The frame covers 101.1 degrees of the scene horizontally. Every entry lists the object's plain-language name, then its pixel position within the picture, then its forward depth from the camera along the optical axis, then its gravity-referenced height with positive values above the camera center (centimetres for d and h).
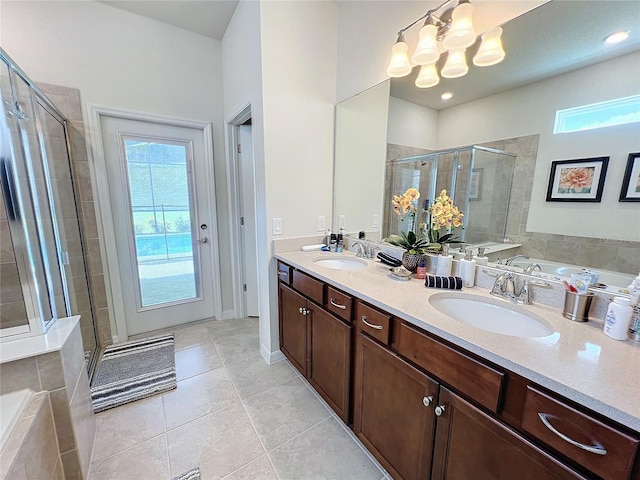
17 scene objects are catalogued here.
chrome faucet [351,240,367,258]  200 -39
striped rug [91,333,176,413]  179 -133
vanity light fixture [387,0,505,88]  126 +80
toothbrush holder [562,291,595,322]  96 -38
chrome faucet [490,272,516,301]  118 -39
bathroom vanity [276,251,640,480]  62 -58
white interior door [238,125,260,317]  267 -21
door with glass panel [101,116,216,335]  233 -21
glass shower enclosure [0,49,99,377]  122 -14
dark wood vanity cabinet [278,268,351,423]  145 -88
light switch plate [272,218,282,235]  199 -20
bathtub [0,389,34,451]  93 -81
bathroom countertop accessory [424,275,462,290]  130 -40
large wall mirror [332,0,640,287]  95 +39
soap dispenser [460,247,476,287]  133 -35
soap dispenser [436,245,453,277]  143 -35
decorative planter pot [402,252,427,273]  150 -34
